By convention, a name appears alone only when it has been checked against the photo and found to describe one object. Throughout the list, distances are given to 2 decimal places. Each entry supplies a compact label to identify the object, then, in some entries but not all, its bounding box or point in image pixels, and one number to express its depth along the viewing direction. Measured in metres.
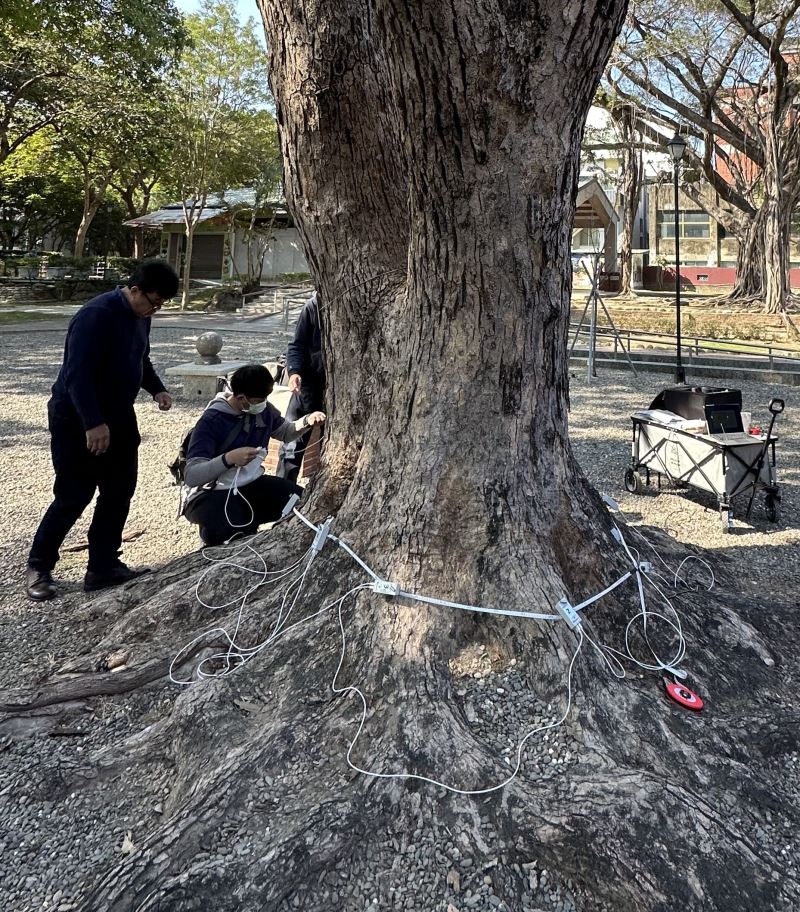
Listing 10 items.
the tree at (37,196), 30.48
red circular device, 2.66
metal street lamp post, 11.65
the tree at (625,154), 25.53
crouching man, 4.04
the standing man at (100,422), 3.68
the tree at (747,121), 20.77
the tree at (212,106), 25.17
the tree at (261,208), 27.05
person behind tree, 5.17
